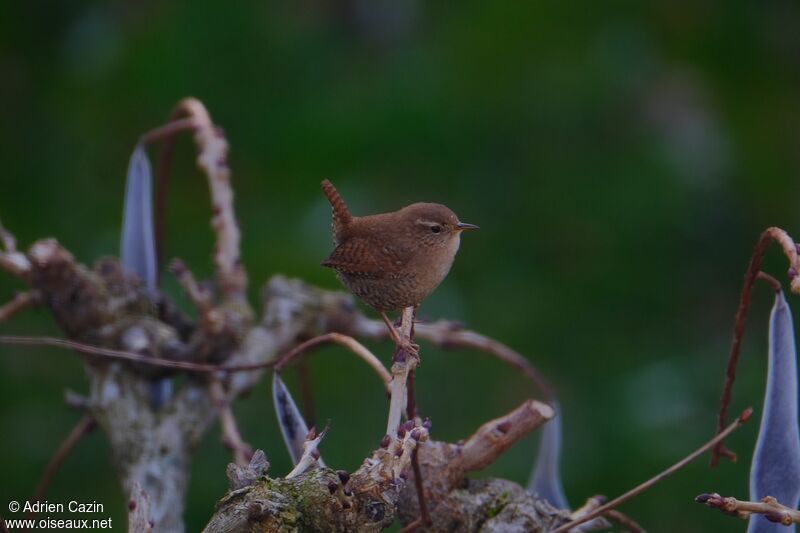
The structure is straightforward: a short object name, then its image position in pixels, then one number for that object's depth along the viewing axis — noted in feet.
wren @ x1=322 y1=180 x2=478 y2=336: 15.51
